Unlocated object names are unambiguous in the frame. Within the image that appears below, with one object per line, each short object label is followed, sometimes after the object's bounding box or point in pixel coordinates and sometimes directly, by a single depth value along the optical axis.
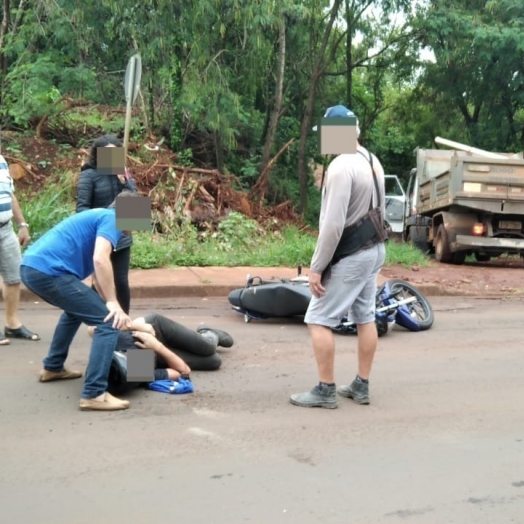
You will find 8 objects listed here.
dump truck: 12.22
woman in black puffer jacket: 5.47
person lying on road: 4.72
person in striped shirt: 6.07
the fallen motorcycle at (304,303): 6.69
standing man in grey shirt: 4.27
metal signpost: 7.90
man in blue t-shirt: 4.24
